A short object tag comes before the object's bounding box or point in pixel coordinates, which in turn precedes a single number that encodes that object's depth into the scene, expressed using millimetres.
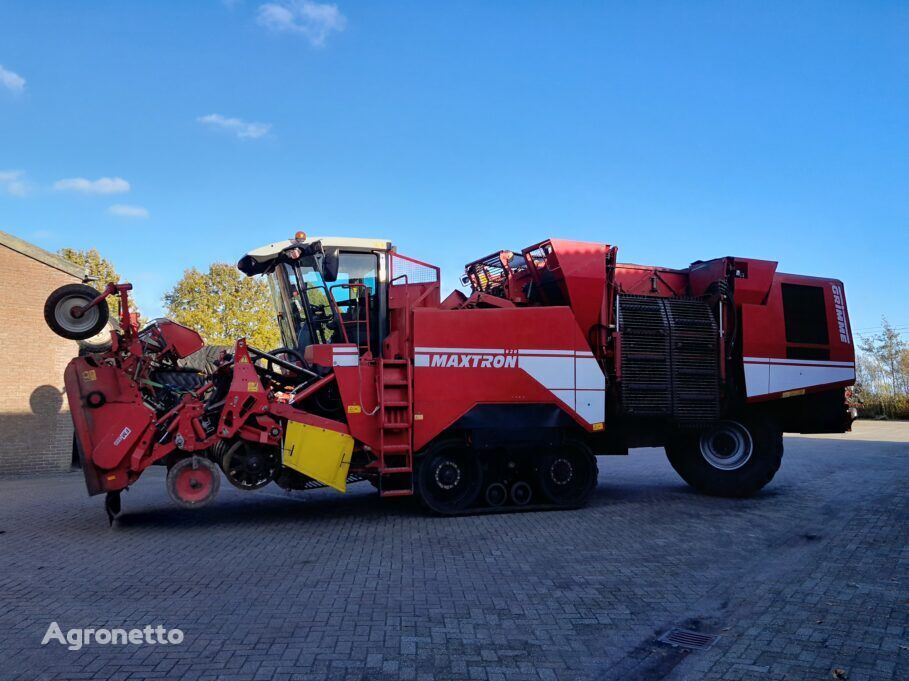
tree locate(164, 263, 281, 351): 30875
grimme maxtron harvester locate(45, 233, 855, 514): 7551
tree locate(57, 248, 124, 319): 28891
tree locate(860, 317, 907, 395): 41375
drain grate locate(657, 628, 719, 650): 4121
